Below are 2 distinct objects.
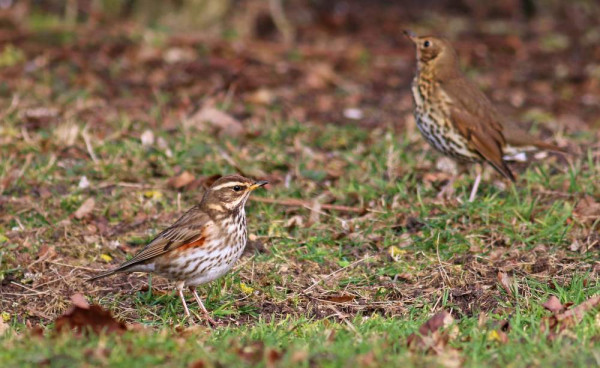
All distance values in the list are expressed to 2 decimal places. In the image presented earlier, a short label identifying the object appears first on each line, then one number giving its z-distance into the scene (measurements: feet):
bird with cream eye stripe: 43.64
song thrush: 56.44
